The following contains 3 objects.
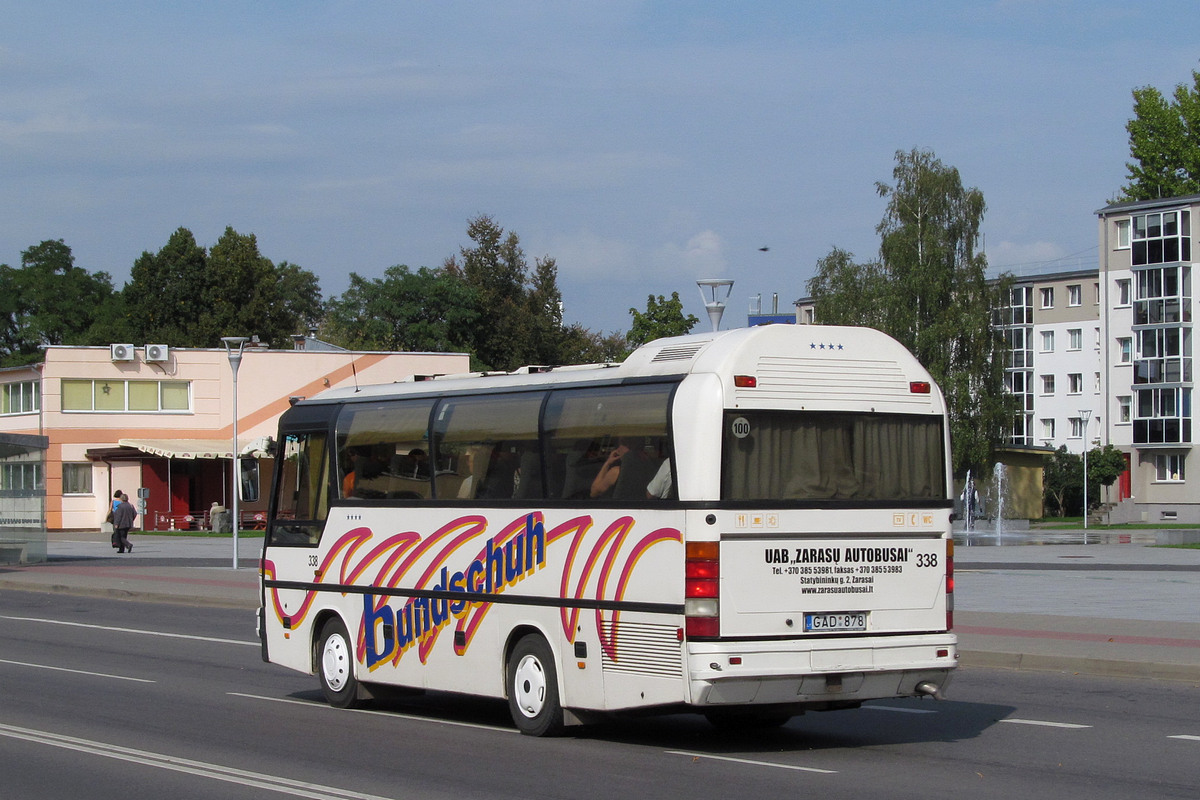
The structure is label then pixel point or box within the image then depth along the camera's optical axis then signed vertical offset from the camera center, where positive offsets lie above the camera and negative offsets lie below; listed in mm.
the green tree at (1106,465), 77188 -776
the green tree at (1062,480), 80625 -1627
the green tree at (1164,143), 82500 +17380
